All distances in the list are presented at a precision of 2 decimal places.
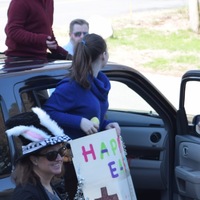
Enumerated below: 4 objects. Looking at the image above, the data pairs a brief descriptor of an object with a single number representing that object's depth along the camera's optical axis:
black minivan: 4.75
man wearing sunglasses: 8.78
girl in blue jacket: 5.08
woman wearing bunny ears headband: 3.88
